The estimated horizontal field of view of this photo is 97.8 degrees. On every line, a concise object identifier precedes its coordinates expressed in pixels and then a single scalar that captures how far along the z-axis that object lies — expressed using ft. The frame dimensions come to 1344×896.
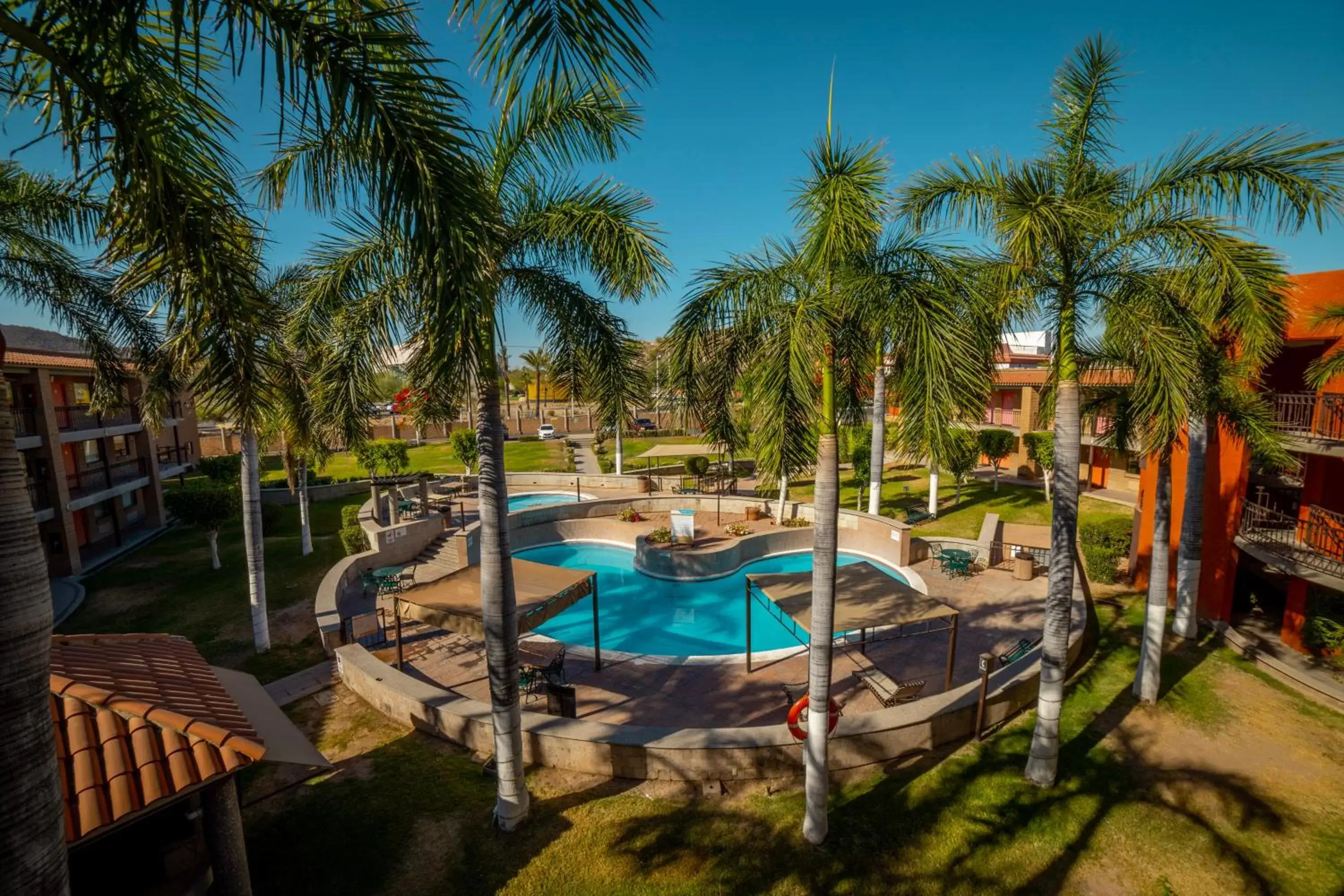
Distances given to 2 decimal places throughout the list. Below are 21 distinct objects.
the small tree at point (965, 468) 76.33
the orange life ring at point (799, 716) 23.59
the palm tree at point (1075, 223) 24.62
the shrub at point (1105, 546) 53.83
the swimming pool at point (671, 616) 48.21
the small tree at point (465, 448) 110.63
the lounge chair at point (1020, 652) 35.68
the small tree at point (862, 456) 89.56
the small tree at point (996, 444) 97.86
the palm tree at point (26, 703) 8.89
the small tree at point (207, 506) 60.54
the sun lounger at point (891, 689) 32.71
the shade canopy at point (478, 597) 31.94
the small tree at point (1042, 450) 89.97
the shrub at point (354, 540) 62.64
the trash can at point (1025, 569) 55.36
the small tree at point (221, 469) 85.97
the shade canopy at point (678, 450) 143.68
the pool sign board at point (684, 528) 65.98
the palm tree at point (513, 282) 23.11
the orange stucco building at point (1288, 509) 37.01
